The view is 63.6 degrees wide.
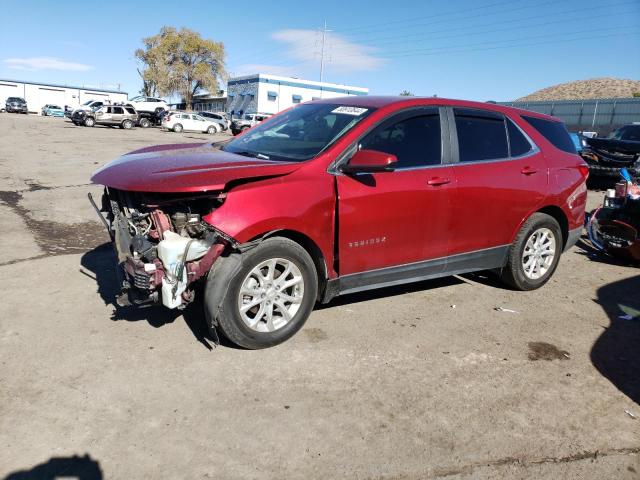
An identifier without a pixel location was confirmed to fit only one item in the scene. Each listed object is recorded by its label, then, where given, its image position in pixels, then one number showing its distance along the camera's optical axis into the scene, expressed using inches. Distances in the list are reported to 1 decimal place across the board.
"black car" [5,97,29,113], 2110.0
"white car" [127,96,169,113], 1697.8
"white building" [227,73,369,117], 2357.3
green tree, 2664.9
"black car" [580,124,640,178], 486.3
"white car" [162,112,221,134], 1441.9
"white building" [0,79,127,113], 2871.6
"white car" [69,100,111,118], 1409.9
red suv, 138.9
